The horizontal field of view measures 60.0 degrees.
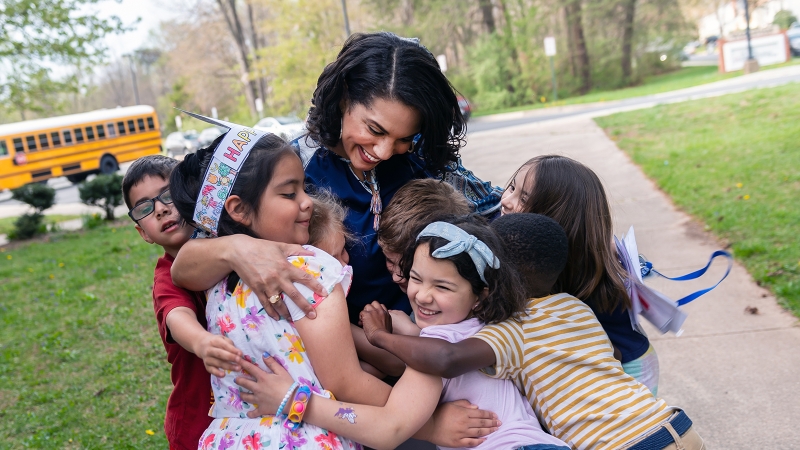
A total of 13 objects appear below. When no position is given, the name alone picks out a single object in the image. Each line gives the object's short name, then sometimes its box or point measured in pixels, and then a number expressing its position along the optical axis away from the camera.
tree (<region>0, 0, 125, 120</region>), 12.68
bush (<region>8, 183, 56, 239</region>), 13.40
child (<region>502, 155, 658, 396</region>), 2.36
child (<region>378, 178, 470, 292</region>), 2.31
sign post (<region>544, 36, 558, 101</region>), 26.88
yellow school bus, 25.12
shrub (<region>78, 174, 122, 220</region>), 14.05
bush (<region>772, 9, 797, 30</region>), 43.28
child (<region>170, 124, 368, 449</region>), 1.95
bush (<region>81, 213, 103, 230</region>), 13.73
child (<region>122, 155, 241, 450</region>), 2.20
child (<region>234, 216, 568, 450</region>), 1.95
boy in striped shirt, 2.06
